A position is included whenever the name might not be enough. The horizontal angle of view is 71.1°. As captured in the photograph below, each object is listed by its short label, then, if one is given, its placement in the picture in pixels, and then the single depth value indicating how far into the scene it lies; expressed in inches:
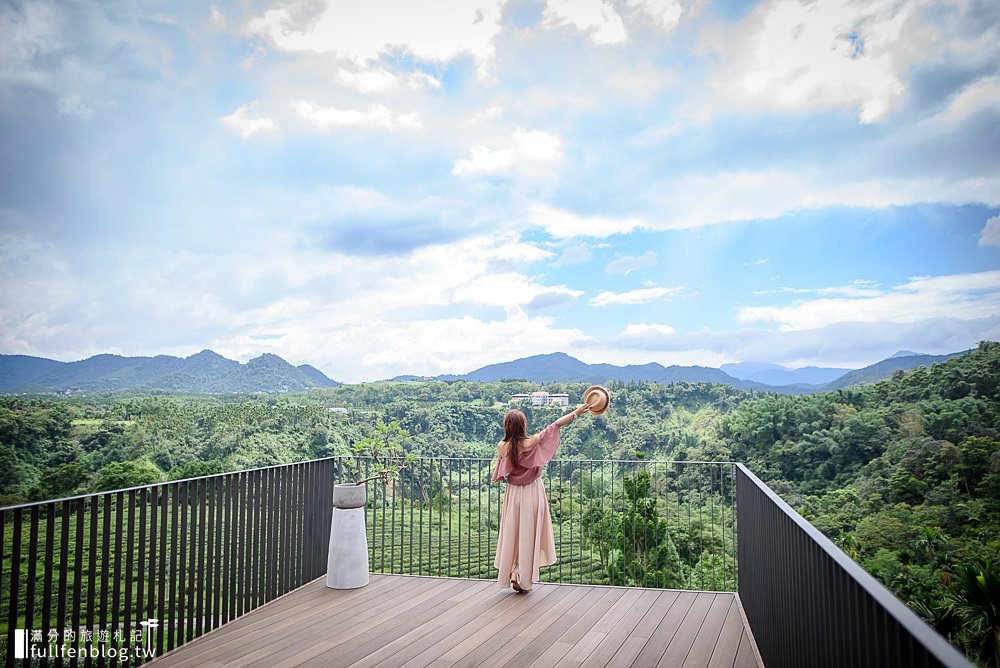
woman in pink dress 210.2
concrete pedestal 215.3
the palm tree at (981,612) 440.5
